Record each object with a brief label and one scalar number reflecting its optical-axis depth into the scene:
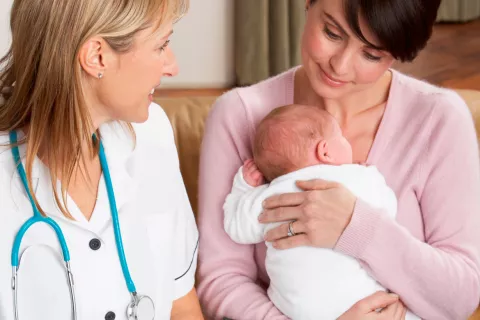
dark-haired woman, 1.38
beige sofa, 1.71
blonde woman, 1.20
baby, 1.39
